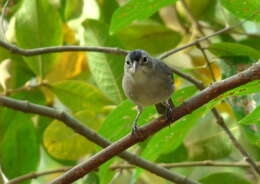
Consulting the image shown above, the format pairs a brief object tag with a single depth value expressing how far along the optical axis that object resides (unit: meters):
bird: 6.17
